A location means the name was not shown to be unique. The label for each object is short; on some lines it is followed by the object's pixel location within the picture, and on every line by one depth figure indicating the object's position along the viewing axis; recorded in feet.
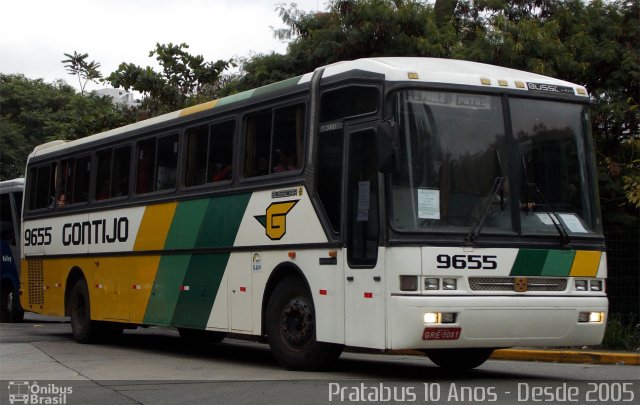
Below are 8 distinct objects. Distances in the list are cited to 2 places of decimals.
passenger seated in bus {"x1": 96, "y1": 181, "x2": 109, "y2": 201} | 55.26
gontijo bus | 33.94
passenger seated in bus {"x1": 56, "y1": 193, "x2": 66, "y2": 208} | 60.39
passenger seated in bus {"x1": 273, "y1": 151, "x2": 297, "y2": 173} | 39.40
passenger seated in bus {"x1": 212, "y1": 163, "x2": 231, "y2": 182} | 43.70
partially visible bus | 77.51
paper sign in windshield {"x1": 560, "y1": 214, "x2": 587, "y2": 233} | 36.35
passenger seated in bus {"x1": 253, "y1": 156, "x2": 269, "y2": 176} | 41.11
